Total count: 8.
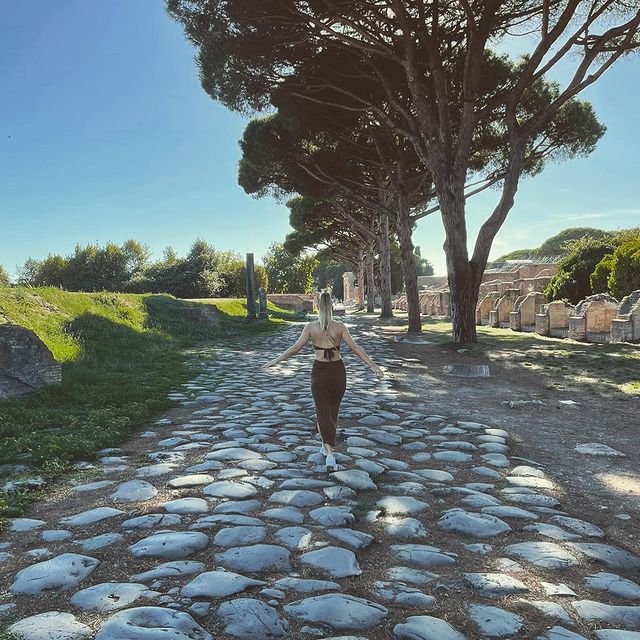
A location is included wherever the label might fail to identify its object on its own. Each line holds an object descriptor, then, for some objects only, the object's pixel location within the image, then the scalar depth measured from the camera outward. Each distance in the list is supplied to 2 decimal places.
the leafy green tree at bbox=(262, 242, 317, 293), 57.91
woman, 4.37
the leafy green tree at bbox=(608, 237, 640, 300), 13.74
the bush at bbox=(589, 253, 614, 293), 15.55
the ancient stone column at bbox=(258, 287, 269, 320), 23.56
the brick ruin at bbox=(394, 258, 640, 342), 11.59
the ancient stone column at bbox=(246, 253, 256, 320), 19.56
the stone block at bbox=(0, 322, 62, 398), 5.87
